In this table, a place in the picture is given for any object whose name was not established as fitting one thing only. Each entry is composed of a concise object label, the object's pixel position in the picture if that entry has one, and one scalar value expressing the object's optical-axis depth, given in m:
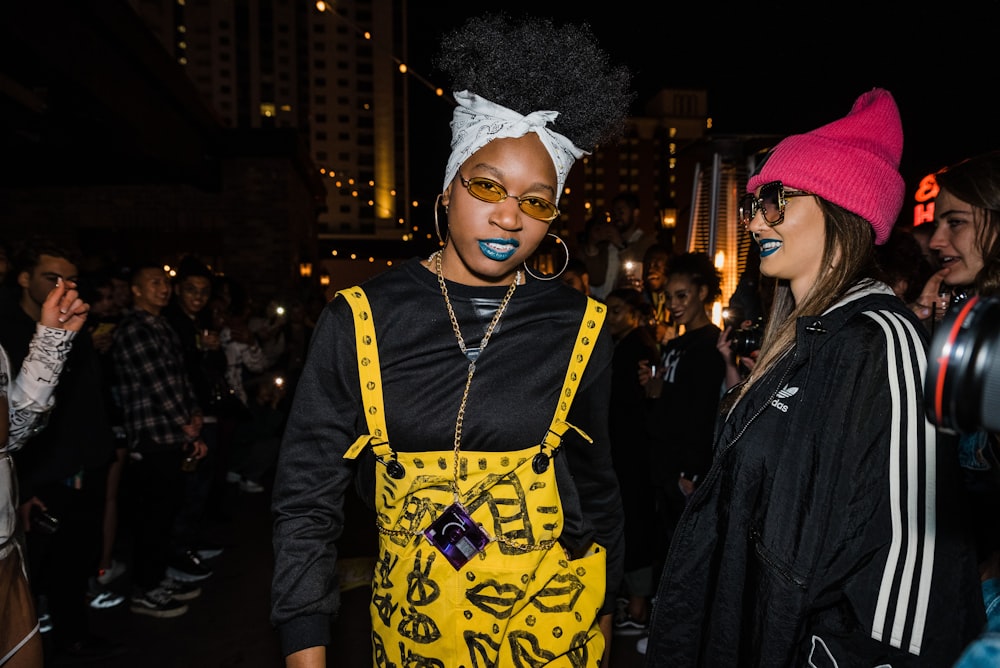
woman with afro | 1.60
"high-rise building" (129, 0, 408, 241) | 88.62
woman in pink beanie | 1.29
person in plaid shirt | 4.53
